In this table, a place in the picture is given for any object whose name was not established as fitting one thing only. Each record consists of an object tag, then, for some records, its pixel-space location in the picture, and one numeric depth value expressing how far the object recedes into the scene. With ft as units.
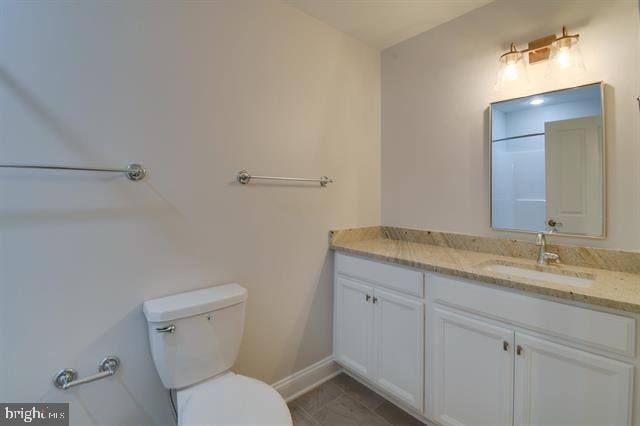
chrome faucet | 4.95
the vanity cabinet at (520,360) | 3.34
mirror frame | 4.57
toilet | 3.58
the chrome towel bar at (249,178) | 5.15
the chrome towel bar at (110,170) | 3.26
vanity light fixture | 4.79
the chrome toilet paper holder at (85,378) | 3.67
